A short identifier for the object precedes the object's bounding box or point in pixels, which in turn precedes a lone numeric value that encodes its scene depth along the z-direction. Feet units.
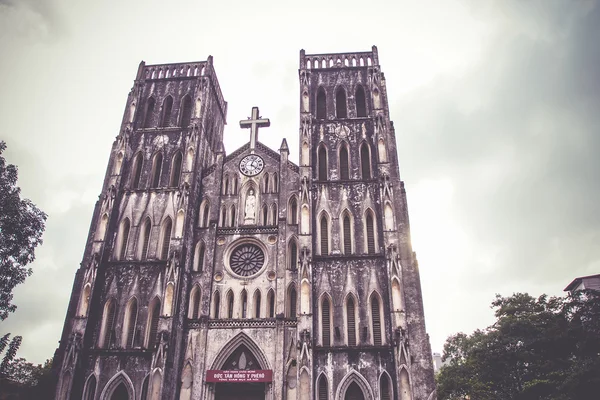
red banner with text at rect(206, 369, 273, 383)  69.51
